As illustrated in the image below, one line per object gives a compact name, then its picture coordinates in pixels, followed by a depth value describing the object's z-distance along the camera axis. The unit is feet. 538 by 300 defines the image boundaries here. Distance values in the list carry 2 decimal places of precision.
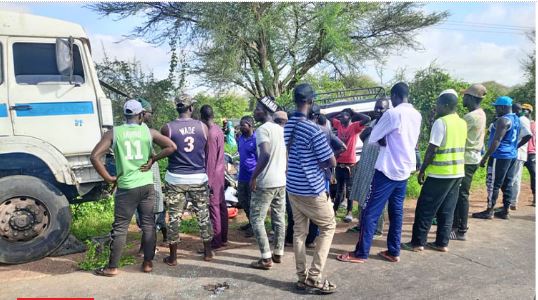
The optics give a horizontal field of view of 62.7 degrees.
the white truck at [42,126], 14.99
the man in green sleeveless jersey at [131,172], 13.28
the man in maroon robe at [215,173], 16.06
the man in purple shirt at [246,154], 17.20
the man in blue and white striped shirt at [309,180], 12.28
